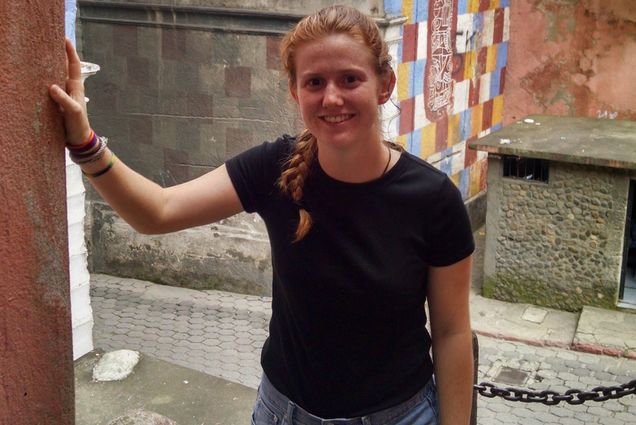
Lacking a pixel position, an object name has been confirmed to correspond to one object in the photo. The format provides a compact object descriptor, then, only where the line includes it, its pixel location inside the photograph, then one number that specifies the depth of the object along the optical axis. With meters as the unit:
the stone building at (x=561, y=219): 7.10
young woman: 2.02
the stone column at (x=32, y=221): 1.58
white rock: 4.28
